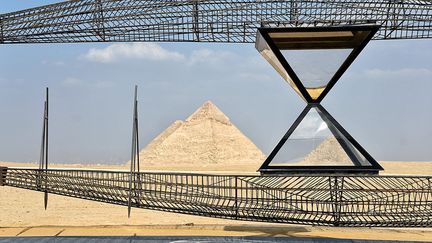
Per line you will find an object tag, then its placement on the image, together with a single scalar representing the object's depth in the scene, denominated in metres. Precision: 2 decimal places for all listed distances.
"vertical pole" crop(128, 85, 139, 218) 16.11
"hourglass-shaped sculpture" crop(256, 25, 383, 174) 14.95
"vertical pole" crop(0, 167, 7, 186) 17.02
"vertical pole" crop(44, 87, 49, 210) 17.39
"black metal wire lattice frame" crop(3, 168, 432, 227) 14.79
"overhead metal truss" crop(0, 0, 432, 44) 18.59
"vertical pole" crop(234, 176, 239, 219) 14.90
